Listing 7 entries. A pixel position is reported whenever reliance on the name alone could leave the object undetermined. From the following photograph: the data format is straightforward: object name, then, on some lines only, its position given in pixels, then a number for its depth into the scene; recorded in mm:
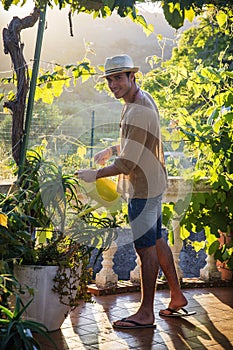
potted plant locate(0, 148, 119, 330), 3355
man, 3514
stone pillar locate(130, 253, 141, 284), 4695
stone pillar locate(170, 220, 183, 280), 4734
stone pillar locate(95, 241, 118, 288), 4477
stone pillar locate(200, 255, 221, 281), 4859
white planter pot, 3357
